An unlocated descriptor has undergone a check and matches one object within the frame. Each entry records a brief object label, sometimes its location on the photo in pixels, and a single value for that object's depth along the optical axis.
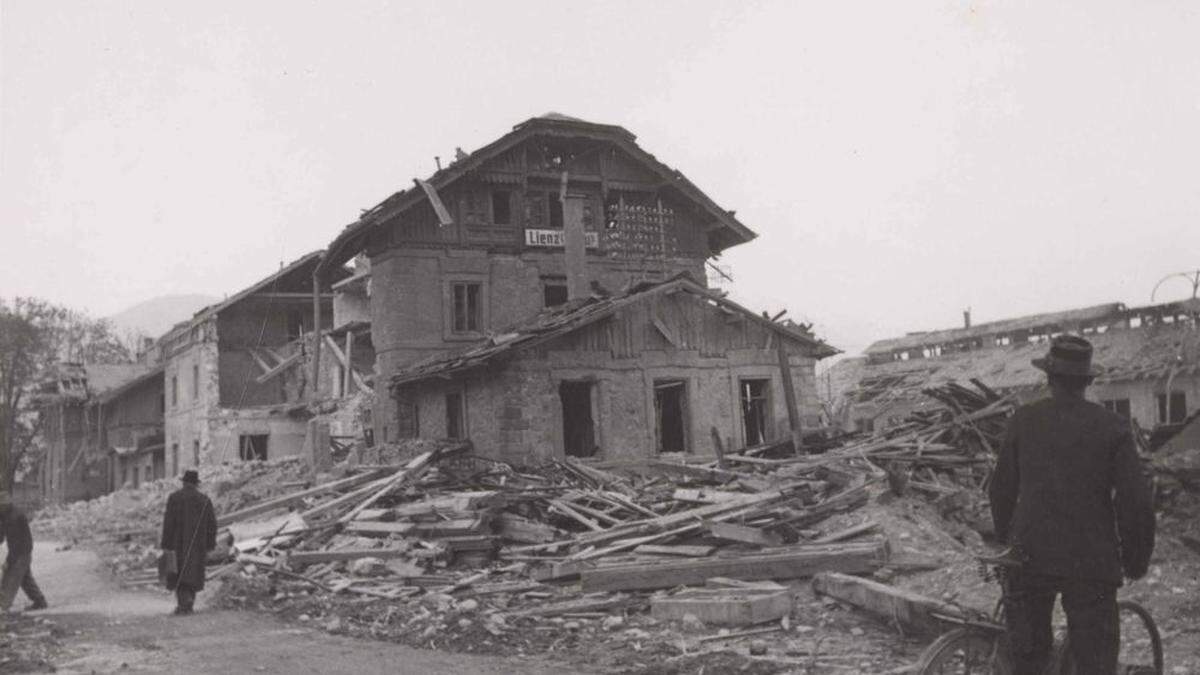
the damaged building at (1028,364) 31.81
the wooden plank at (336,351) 38.13
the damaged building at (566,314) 22.36
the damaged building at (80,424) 52.81
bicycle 5.35
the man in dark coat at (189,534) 12.98
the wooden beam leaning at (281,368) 41.11
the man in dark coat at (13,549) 13.27
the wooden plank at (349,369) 37.47
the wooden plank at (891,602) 8.60
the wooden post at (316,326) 32.35
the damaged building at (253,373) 40.88
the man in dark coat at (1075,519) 5.08
